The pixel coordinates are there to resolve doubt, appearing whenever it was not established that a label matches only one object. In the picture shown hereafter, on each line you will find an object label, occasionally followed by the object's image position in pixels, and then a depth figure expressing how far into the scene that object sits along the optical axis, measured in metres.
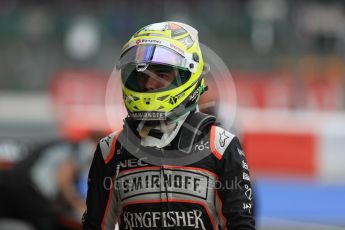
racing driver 6.29
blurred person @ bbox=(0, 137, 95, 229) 16.73
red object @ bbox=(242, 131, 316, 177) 30.19
